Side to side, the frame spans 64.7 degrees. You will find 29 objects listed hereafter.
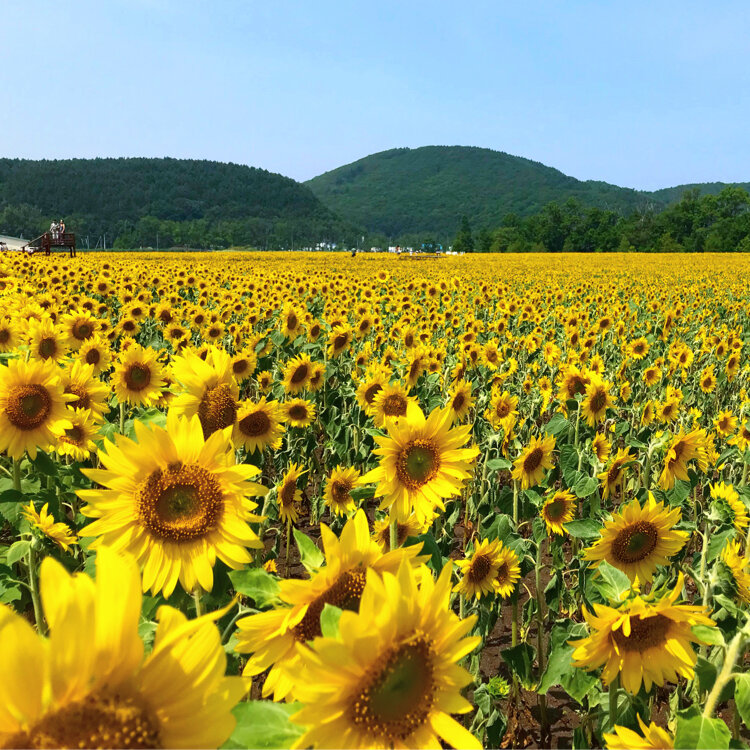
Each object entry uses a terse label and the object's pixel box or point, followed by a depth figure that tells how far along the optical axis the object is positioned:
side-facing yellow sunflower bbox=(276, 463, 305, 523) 3.78
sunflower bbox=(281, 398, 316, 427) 4.98
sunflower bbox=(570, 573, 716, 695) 1.60
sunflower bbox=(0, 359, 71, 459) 2.59
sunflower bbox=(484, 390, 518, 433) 5.25
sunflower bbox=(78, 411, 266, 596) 1.60
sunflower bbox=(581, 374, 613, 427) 4.69
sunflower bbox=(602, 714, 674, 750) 1.34
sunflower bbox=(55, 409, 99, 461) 3.30
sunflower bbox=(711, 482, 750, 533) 2.88
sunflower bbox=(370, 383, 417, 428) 4.02
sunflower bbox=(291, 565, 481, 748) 0.95
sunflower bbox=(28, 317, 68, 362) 4.27
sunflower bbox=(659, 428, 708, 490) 3.74
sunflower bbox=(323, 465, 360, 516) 3.93
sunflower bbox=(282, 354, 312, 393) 5.23
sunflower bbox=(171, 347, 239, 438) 2.45
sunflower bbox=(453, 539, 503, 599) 2.98
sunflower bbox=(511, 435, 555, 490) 3.93
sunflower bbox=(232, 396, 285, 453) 2.83
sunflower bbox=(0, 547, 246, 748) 0.72
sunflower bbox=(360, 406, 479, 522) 2.10
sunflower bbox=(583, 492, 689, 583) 2.36
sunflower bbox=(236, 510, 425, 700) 1.25
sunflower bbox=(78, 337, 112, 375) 4.48
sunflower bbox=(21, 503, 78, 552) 2.63
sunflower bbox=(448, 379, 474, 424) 4.62
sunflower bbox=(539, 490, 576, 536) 3.69
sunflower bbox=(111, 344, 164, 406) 3.88
